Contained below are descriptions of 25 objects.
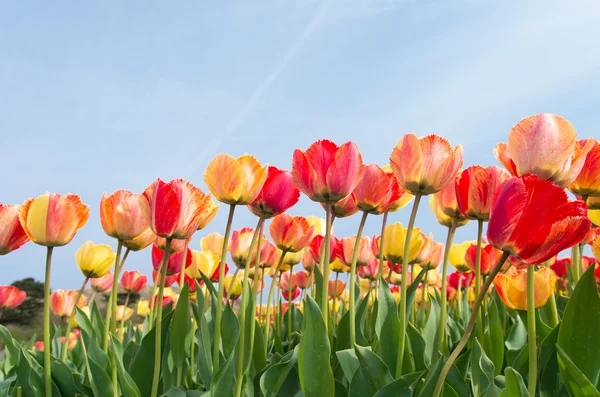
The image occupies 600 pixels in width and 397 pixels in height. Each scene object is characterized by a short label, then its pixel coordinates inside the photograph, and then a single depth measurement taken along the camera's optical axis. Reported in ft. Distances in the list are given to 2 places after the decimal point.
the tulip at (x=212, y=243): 4.25
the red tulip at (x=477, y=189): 2.57
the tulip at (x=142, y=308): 6.43
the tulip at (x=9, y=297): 6.10
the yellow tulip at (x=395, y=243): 3.81
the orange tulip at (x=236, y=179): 2.84
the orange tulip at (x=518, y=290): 2.95
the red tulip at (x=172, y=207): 2.62
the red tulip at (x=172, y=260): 3.63
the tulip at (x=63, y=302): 5.53
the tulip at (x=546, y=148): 2.53
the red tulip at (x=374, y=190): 3.02
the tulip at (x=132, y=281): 5.33
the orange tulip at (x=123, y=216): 2.80
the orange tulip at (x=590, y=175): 2.83
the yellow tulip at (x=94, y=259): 3.75
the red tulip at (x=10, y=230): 2.89
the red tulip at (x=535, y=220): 2.08
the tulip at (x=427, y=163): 2.63
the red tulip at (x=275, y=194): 2.99
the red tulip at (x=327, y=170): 2.74
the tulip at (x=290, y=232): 3.46
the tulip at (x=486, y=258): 3.93
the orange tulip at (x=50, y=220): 2.70
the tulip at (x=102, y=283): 4.90
